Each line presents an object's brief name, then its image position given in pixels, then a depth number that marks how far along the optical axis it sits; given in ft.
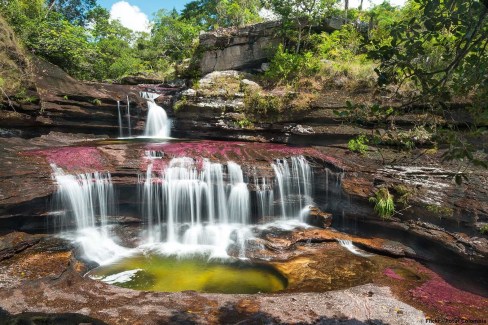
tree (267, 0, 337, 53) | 56.13
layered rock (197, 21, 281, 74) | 61.26
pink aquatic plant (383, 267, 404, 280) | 27.35
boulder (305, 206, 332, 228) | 37.04
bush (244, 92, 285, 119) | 49.57
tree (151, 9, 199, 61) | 107.55
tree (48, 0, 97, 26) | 105.40
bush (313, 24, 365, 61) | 56.49
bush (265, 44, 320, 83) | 55.01
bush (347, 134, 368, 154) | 41.48
